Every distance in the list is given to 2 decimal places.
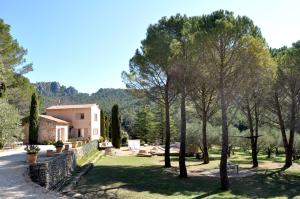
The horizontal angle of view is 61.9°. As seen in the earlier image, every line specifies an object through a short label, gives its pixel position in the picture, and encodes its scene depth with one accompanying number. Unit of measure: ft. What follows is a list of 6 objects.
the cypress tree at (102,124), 112.60
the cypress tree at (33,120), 77.37
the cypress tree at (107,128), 119.07
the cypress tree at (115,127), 87.76
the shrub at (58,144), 44.09
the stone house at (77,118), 99.45
